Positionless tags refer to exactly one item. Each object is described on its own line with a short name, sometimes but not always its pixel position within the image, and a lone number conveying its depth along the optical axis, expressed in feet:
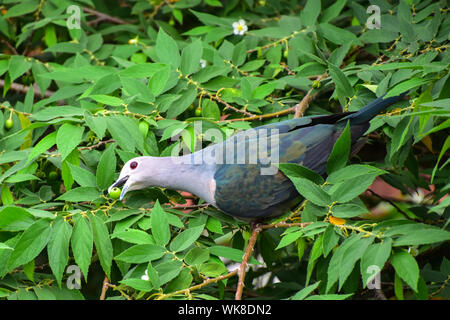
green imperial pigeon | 8.02
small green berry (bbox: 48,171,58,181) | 8.28
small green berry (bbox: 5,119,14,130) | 8.52
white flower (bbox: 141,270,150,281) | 7.61
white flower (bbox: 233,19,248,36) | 9.02
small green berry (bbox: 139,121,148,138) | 8.21
